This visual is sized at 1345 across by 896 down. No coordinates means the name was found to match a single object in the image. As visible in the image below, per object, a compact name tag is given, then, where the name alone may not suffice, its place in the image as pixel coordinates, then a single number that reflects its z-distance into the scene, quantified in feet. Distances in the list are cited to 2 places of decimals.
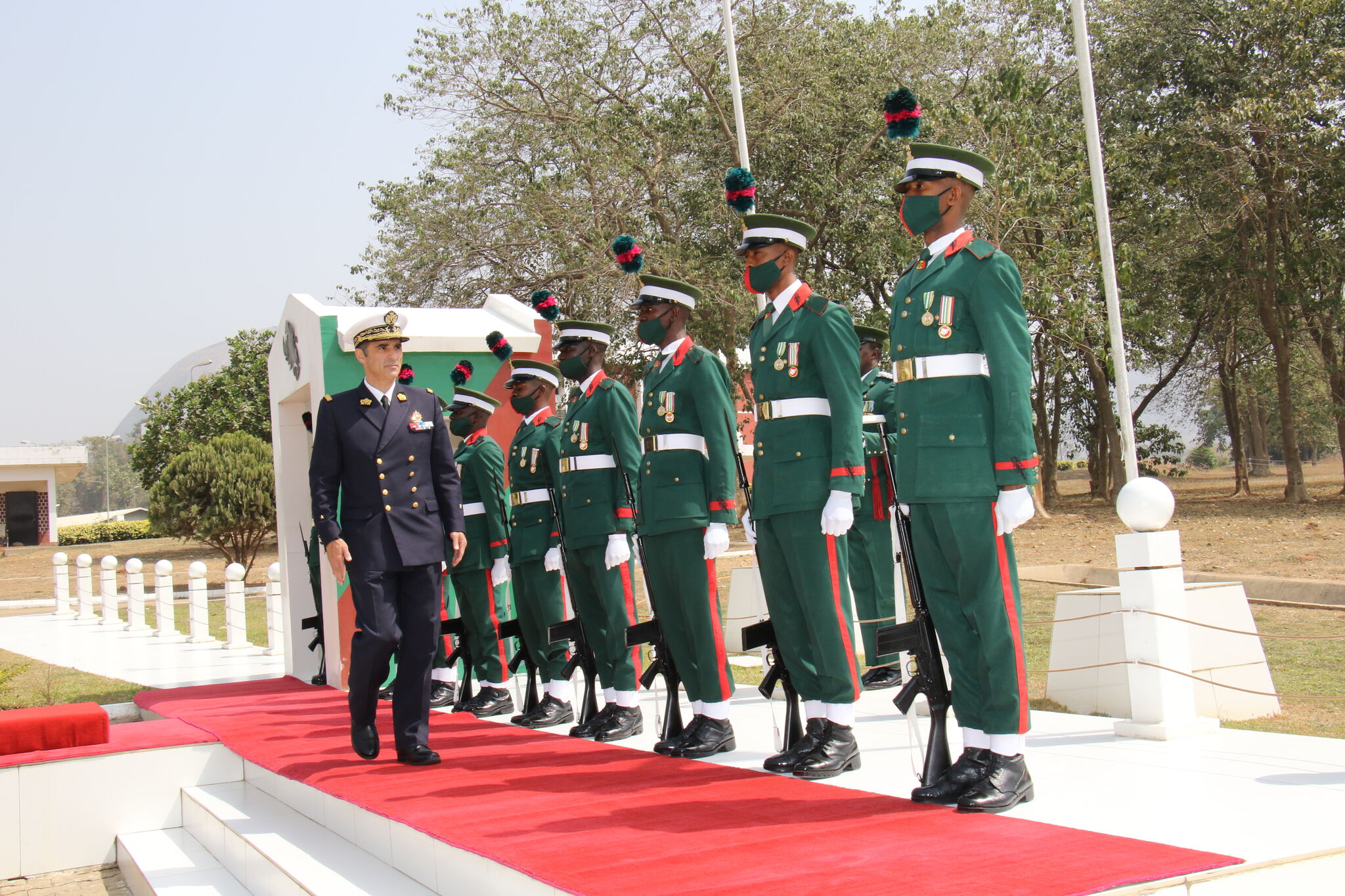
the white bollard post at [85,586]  58.75
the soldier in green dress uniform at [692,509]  15.87
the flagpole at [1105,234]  29.19
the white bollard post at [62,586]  61.57
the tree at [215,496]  73.87
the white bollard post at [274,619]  37.78
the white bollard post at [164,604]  46.21
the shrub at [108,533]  131.75
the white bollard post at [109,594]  55.01
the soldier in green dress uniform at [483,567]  22.18
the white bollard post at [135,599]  50.49
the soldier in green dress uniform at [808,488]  13.79
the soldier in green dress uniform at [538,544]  20.34
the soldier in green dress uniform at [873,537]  22.06
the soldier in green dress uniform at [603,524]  18.15
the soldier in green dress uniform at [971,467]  11.68
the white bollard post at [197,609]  43.91
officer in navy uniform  15.85
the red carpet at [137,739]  18.21
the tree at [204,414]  96.27
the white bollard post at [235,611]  40.37
